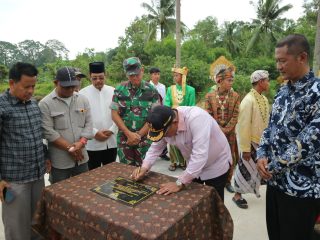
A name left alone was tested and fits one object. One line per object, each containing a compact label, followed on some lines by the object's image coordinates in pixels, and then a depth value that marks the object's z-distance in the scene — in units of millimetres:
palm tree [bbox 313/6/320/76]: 9616
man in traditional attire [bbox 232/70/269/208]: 3367
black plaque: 1917
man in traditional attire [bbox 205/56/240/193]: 3807
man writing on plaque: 1946
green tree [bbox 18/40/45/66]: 69500
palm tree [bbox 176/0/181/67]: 10644
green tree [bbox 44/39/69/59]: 68850
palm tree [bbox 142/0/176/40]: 24359
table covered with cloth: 1632
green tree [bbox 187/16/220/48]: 33212
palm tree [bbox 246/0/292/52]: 25016
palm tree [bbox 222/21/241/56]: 29594
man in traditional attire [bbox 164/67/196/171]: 4887
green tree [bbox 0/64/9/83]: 23688
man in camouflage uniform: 3152
